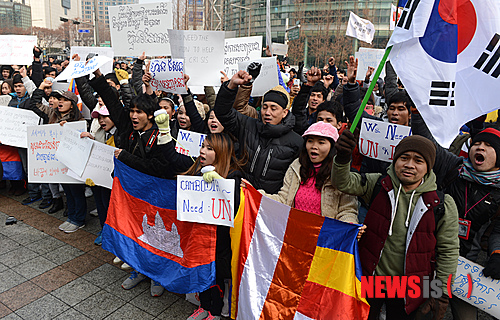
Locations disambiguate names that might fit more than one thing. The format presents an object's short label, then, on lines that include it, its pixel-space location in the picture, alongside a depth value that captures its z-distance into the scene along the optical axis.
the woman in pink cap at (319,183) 2.94
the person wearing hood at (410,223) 2.50
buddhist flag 2.60
